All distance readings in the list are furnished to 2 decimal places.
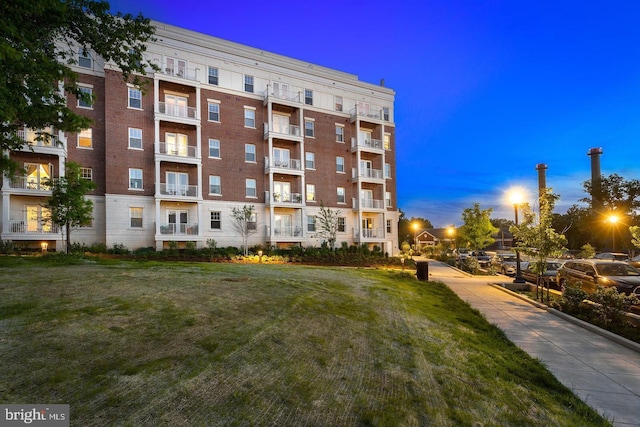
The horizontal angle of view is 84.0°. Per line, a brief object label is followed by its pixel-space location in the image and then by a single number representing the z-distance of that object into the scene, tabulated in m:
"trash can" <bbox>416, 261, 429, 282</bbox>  19.25
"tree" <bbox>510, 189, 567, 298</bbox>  14.29
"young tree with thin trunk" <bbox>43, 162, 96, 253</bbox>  18.11
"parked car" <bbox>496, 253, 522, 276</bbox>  25.55
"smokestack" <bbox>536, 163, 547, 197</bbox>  59.88
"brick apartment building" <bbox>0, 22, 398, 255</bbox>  26.11
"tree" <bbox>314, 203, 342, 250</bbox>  31.42
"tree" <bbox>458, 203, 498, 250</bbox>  38.03
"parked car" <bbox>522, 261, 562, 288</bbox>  18.33
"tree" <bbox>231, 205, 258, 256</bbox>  29.53
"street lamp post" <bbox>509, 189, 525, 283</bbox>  20.80
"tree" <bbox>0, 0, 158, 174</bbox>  6.61
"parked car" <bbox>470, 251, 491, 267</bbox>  33.21
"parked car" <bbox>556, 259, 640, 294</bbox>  12.63
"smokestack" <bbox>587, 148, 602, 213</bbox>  46.46
